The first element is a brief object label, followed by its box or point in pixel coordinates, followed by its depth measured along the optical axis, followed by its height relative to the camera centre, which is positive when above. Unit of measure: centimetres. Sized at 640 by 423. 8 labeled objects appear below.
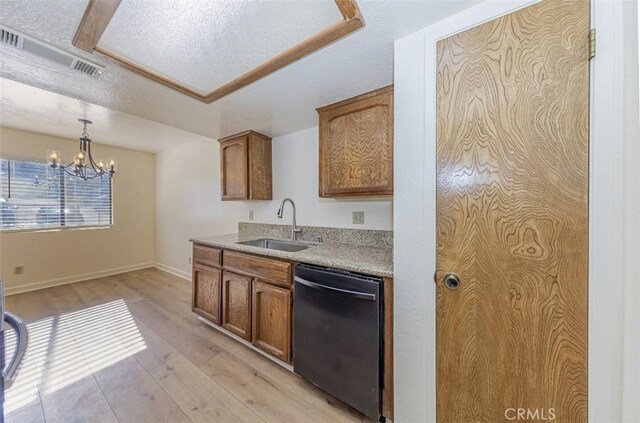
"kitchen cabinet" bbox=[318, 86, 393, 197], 172 +50
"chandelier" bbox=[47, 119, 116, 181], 275 +62
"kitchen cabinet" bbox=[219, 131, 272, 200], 275 +52
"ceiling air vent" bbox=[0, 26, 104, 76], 125 +93
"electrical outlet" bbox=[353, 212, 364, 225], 222 -9
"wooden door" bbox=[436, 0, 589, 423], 92 -3
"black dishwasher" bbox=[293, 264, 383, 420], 135 -79
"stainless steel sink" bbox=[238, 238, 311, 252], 247 -39
